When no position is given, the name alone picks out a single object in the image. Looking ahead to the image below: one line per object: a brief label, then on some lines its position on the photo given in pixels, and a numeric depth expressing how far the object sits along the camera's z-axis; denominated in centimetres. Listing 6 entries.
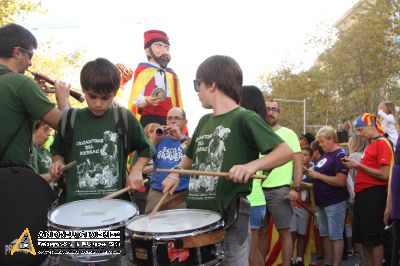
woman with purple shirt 568
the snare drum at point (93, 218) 239
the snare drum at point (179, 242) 220
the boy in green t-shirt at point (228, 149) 250
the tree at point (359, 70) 2064
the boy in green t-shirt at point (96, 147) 295
